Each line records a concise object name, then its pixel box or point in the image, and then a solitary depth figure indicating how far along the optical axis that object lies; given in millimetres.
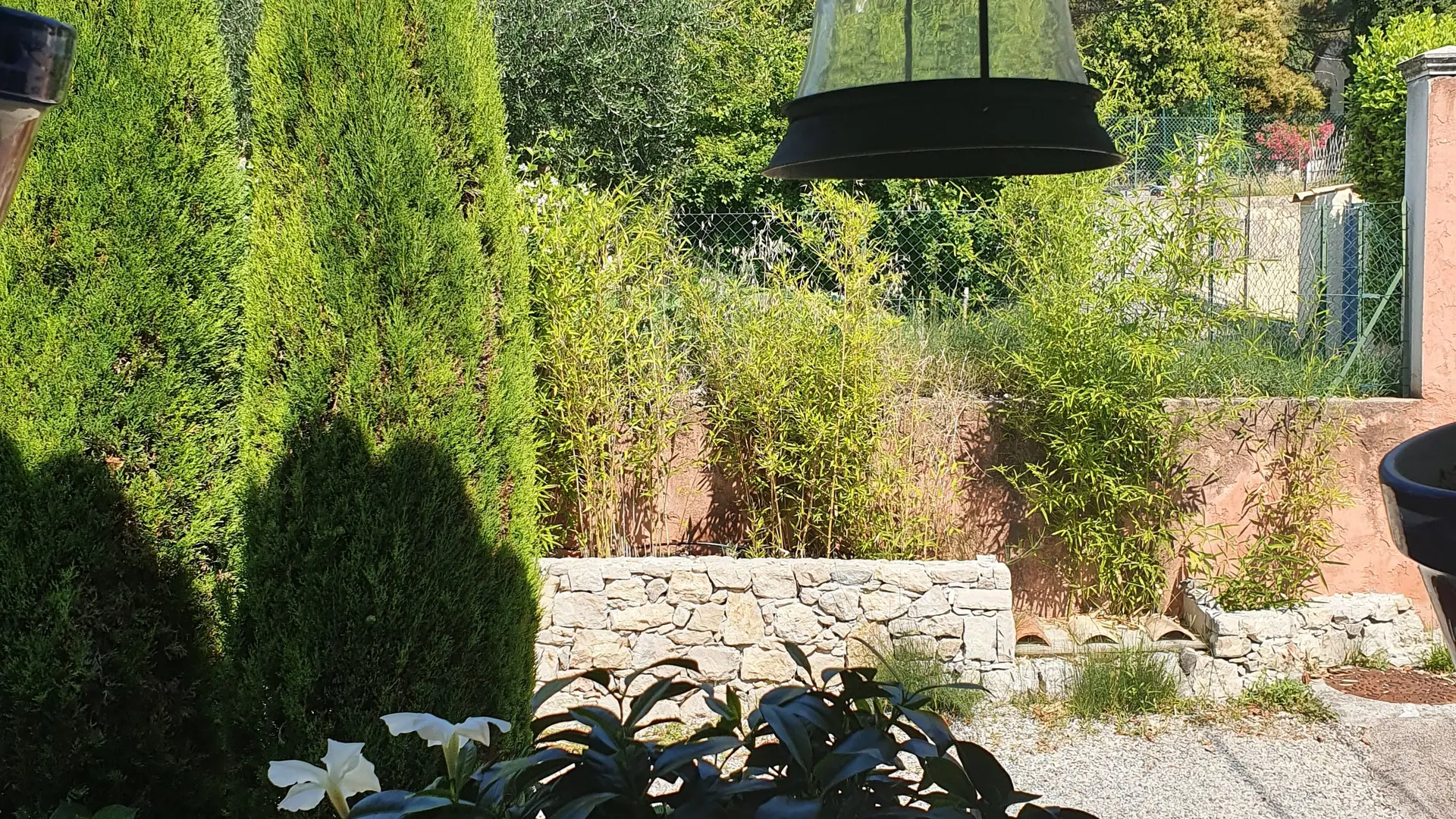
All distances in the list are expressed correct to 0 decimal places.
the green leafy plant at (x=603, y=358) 4711
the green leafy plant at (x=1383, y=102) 6375
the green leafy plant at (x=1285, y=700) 4520
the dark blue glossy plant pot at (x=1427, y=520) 631
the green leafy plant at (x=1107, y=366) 5023
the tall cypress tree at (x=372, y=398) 3123
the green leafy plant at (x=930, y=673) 4473
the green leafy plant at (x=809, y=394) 4887
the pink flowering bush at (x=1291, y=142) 13181
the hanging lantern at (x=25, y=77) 469
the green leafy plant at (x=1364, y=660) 4957
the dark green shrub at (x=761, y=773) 968
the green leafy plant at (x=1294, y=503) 5129
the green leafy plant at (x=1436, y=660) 4875
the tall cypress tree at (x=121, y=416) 2957
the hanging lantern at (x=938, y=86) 1106
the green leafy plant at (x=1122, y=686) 4547
